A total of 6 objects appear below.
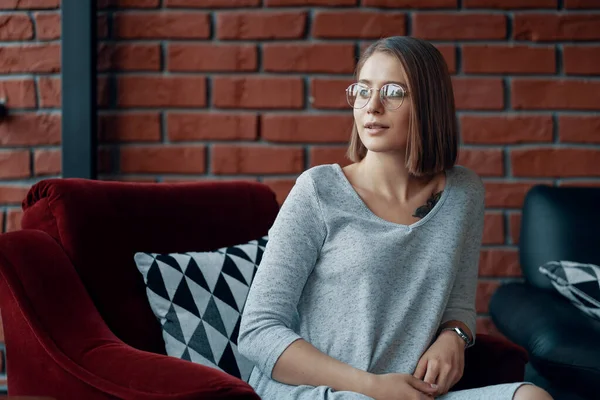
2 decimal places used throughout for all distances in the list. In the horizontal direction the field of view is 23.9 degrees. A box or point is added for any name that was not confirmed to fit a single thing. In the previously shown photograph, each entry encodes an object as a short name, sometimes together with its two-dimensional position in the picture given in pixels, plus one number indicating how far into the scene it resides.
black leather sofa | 3.02
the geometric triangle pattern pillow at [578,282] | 3.17
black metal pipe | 3.37
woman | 2.82
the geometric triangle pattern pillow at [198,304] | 2.96
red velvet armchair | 2.73
